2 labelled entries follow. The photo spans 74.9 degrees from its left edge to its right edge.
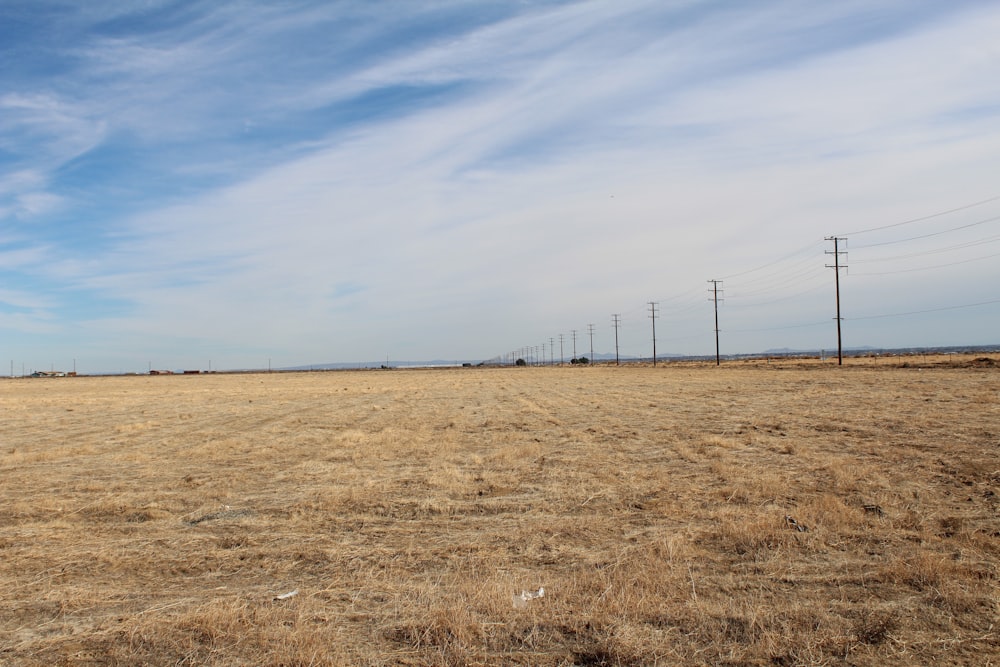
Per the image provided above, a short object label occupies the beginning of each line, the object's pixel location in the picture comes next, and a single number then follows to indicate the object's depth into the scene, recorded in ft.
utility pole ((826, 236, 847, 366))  246.62
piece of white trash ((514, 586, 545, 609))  19.98
